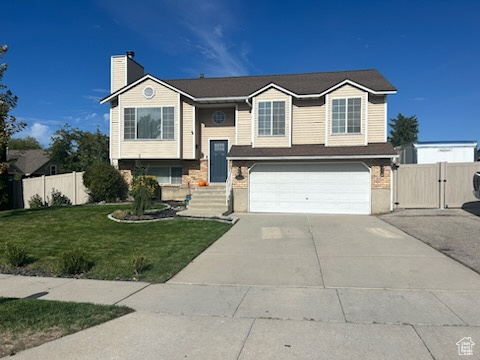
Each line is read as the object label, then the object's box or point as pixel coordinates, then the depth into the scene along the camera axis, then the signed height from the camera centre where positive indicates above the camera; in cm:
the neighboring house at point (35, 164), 4130 +109
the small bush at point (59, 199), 1959 -137
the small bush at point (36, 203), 1973 -158
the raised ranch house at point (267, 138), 1644 +178
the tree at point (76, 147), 3977 +315
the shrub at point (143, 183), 1421 -42
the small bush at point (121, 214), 1355 -152
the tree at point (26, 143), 6107 +541
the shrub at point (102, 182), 1847 -42
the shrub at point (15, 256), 791 -180
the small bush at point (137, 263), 718 -176
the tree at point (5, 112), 1463 +247
